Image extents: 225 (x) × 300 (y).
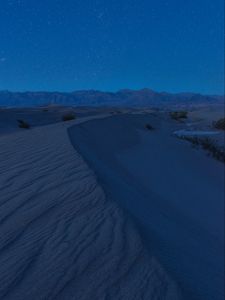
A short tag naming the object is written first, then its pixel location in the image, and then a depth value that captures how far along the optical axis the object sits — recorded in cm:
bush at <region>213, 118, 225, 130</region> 1396
